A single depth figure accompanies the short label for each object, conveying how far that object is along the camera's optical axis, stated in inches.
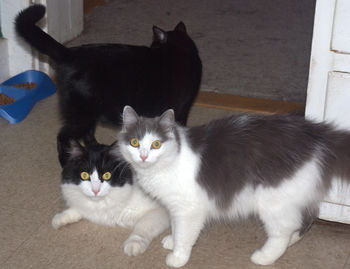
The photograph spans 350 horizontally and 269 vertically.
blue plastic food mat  124.4
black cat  97.1
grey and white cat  75.1
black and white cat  85.5
